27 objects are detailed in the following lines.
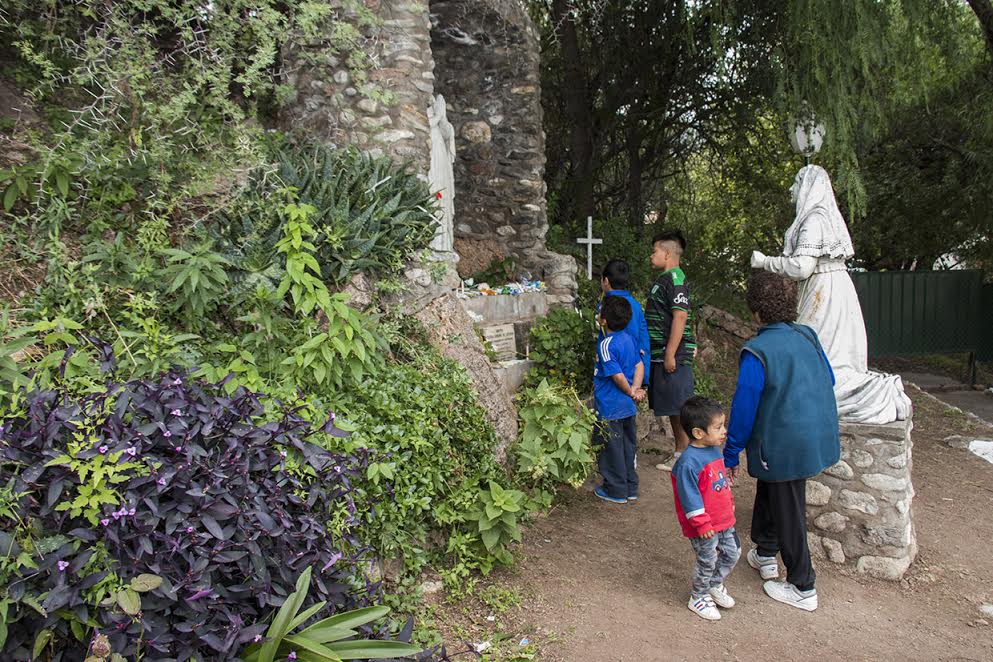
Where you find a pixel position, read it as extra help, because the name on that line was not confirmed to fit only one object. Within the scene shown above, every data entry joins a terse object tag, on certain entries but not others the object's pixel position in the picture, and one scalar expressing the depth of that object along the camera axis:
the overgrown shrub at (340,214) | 4.18
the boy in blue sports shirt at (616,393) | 4.82
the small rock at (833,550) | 3.98
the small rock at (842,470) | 3.94
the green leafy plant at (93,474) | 2.28
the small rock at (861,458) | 3.90
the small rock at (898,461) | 3.83
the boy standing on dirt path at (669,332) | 5.02
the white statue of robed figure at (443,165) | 6.00
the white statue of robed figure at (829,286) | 4.02
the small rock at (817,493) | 4.00
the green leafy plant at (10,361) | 2.66
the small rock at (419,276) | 4.62
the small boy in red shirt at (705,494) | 3.34
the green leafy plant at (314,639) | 2.44
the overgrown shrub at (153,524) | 2.22
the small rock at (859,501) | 3.89
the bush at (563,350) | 6.07
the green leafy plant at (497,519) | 3.64
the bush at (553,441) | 4.25
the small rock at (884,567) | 3.89
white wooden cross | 7.92
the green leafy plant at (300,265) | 3.73
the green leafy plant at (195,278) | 3.64
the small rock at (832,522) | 3.97
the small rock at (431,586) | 3.47
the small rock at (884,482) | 3.84
